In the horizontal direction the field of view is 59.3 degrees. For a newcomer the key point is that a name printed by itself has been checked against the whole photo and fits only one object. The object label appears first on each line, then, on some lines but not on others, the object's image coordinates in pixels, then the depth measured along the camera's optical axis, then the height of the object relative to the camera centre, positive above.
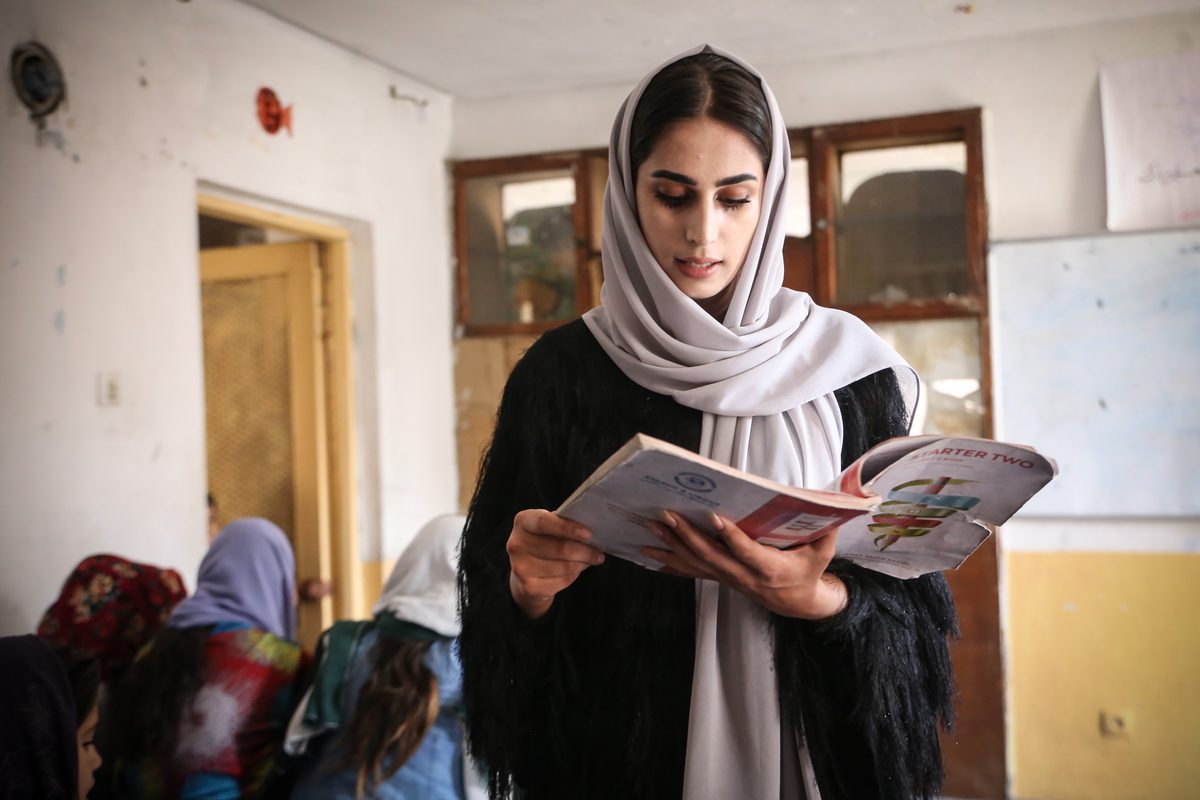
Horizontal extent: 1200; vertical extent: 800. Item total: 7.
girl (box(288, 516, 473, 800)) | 2.09 -0.63
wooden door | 3.81 +0.02
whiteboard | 3.53 +0.02
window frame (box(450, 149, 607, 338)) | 4.13 +0.67
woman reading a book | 1.03 -0.17
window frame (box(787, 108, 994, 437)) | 3.68 +0.65
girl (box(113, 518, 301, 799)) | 2.15 -0.63
